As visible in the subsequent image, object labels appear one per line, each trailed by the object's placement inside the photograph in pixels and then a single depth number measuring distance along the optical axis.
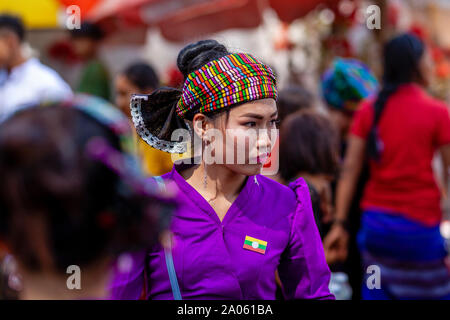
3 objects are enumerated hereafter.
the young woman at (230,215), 1.93
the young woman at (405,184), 3.59
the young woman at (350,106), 4.07
